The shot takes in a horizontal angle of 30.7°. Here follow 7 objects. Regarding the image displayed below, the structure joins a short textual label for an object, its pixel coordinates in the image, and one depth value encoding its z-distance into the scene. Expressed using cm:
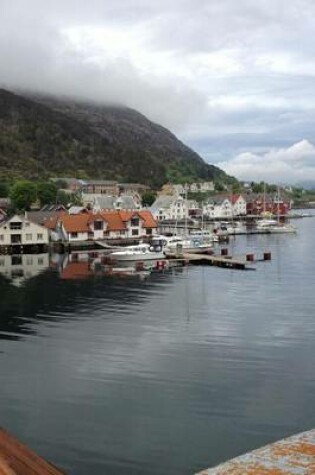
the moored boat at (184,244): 5853
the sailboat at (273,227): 8800
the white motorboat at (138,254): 5219
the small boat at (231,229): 8638
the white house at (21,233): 6366
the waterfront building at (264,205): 13484
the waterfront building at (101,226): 6719
